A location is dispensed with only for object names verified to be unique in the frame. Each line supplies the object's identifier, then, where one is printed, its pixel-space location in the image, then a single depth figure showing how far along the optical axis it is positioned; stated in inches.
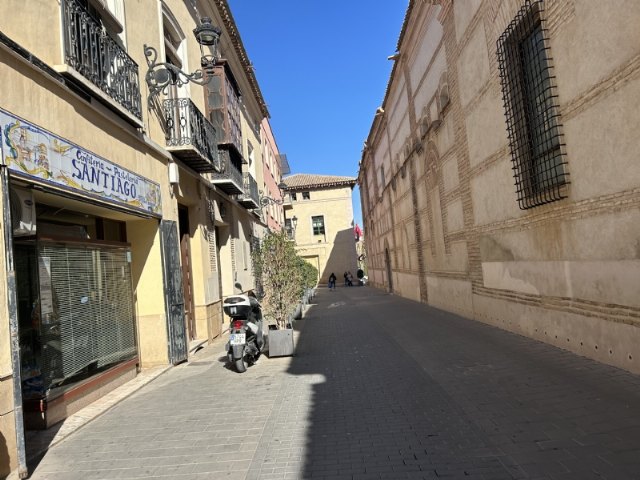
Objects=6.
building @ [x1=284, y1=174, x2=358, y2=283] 1721.2
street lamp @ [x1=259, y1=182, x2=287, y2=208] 783.2
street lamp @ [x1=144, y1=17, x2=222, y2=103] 301.7
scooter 287.4
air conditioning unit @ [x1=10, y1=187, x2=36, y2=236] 163.5
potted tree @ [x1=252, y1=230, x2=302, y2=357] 354.9
